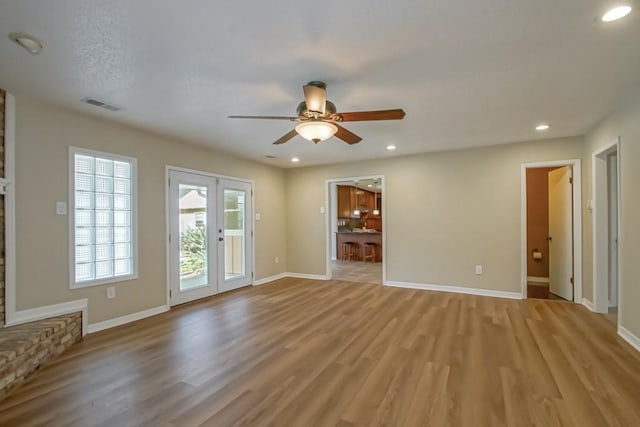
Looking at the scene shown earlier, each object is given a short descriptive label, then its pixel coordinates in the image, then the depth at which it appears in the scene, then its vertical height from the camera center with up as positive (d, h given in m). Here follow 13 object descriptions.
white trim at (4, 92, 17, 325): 2.88 +0.05
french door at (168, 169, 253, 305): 4.57 -0.33
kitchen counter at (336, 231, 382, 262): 9.28 -0.76
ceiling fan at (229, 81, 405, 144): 2.50 +0.83
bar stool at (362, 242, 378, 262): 9.20 -1.13
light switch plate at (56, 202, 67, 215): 3.28 +0.09
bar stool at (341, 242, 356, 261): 9.66 -1.13
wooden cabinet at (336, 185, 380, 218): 11.03 +0.58
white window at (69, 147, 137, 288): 3.45 -0.02
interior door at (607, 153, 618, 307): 4.02 -0.01
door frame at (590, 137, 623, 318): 4.00 -0.23
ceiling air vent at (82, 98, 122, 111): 3.08 +1.16
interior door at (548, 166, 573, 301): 4.73 -0.32
